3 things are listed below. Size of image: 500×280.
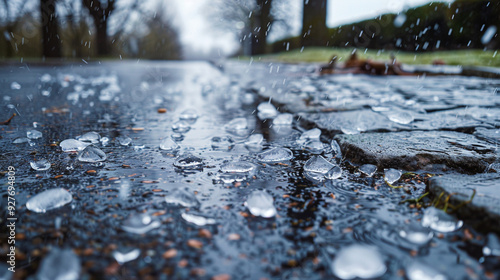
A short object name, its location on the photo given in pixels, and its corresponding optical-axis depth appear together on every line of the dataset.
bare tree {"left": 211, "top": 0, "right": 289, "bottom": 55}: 14.22
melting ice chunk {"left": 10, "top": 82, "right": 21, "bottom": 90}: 2.60
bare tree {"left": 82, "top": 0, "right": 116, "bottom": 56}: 10.19
